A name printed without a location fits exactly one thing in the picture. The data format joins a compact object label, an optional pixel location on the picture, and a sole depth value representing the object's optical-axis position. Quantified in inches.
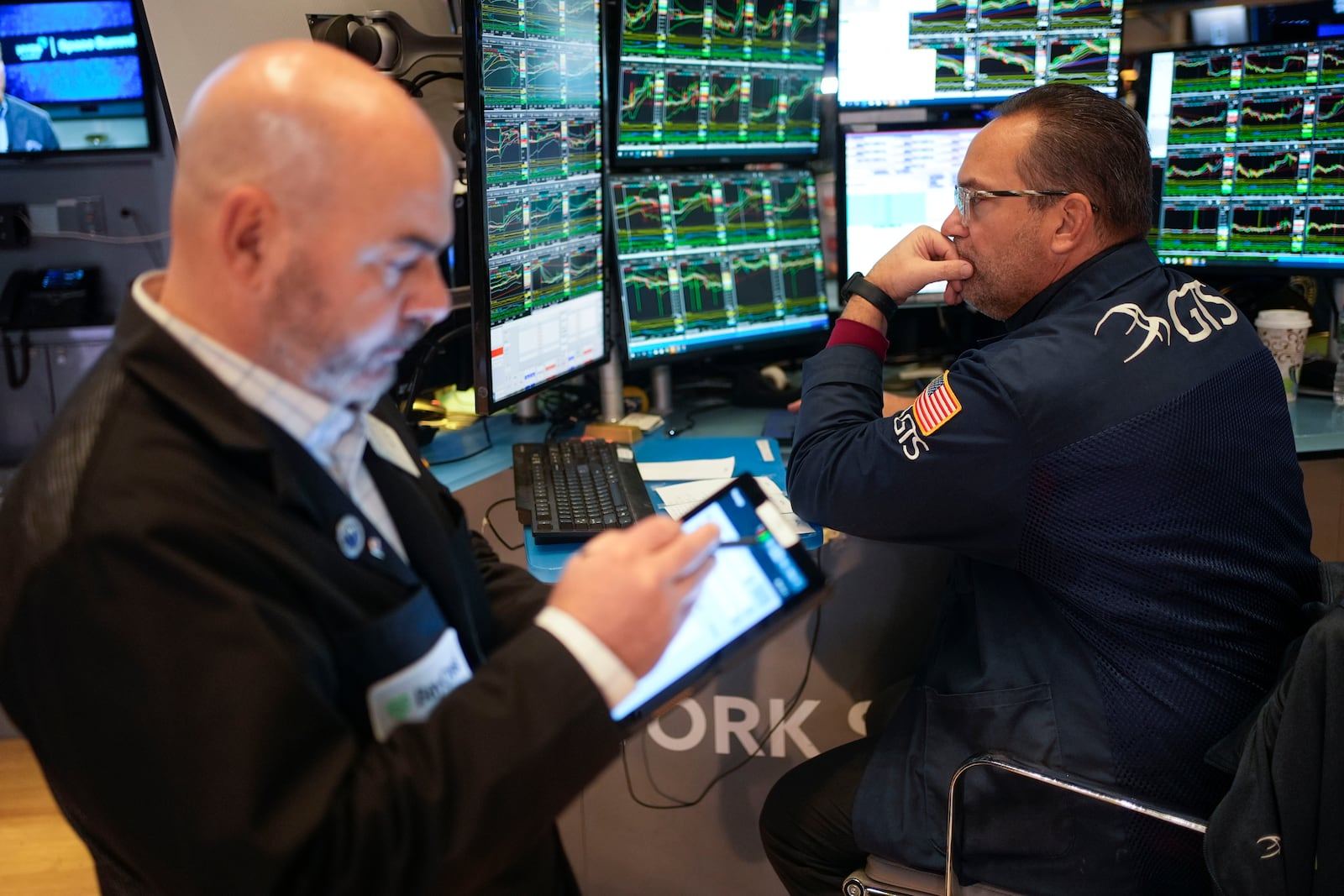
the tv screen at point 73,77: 142.1
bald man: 27.1
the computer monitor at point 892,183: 95.4
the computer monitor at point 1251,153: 94.0
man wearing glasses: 55.3
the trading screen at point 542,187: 70.7
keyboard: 63.8
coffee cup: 94.6
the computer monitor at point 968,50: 95.3
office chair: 45.7
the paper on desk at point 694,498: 67.1
